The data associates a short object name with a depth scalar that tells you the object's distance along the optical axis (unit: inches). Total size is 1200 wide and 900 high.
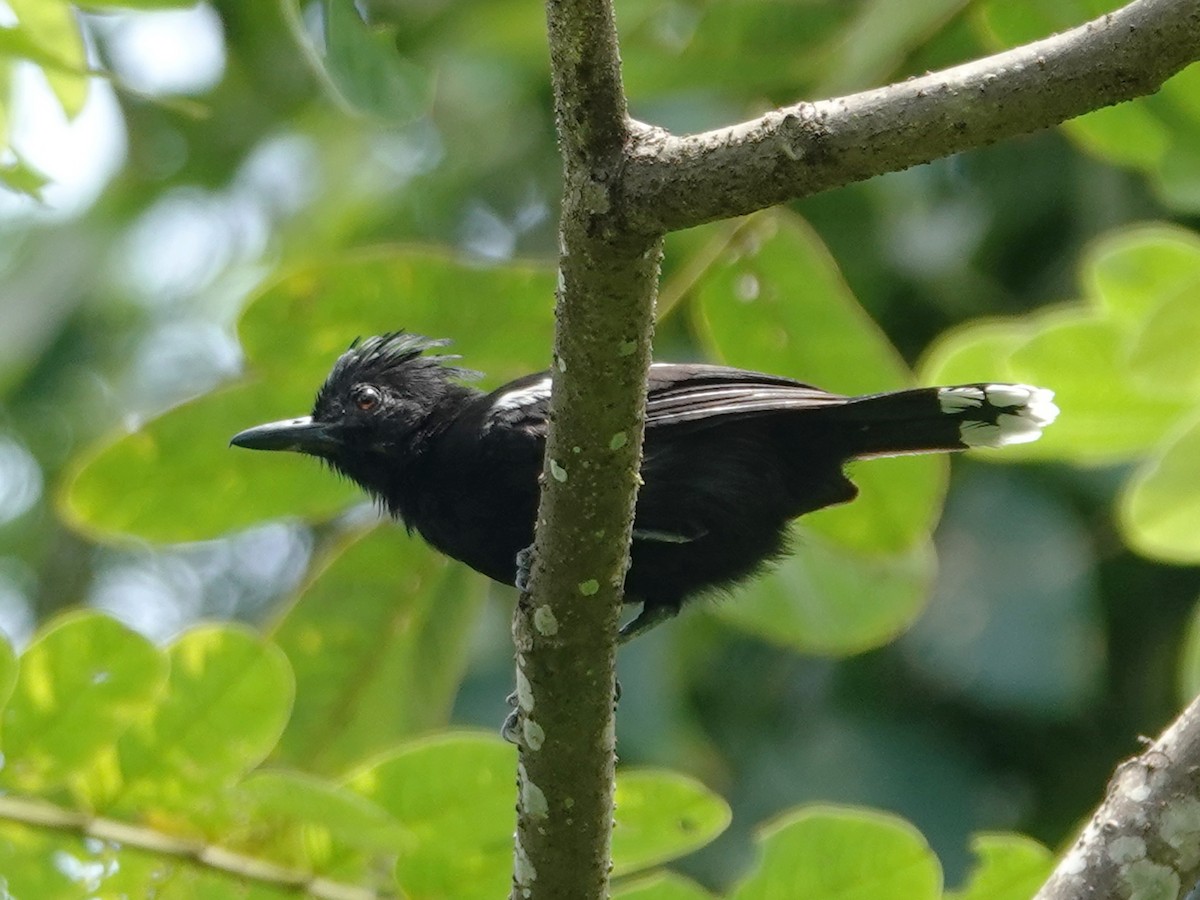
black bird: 311.3
